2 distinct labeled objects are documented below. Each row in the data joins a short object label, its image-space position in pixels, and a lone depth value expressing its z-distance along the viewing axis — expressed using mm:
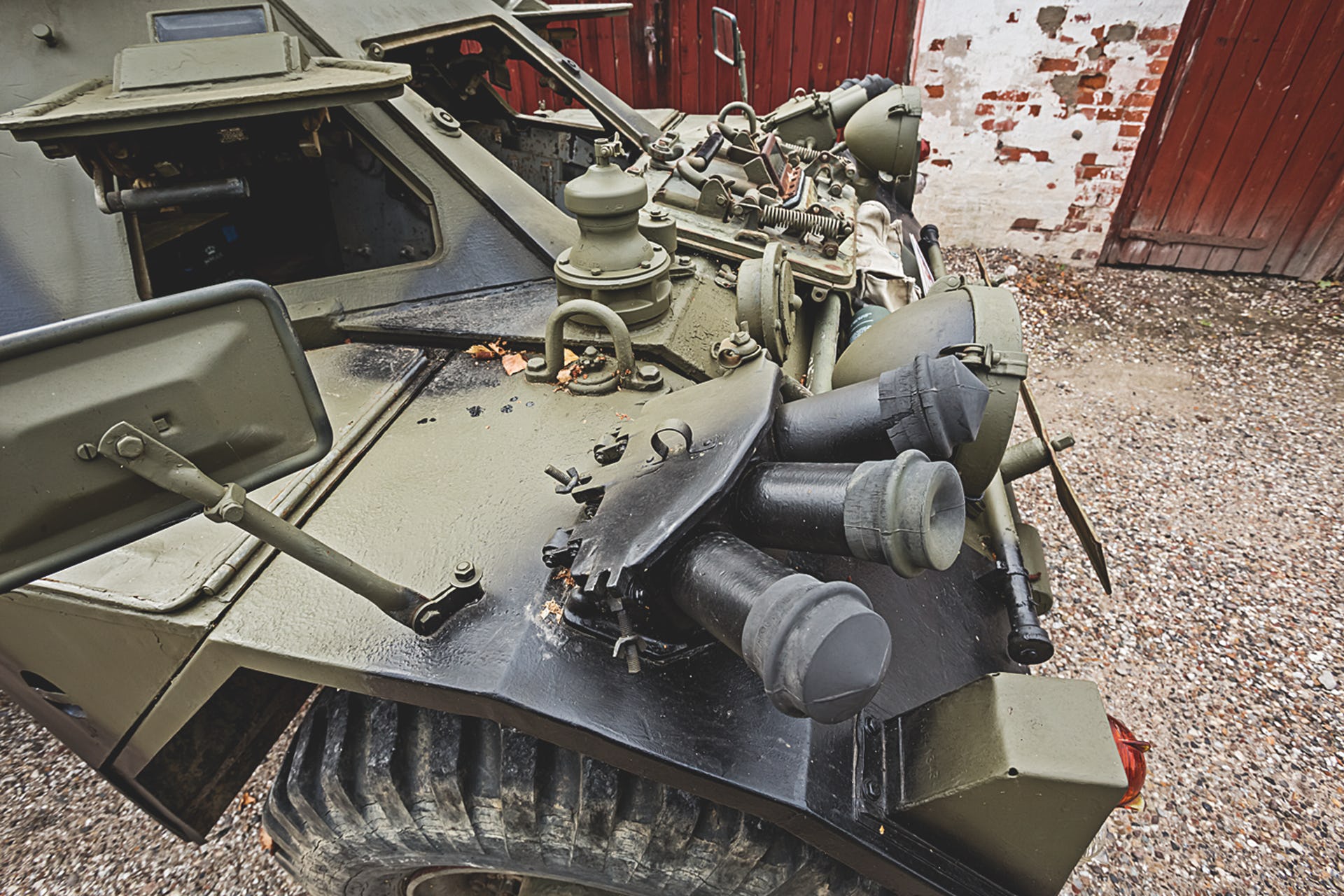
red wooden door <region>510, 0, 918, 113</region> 6320
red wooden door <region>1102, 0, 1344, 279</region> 5543
